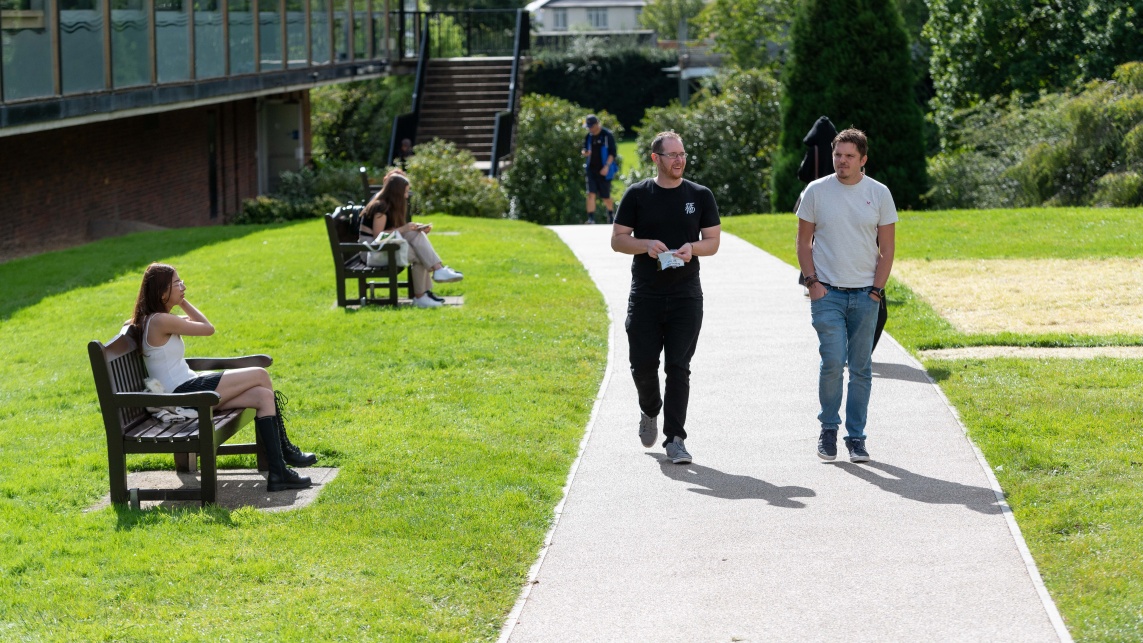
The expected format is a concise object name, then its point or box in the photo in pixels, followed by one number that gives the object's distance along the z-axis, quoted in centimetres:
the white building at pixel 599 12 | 10550
